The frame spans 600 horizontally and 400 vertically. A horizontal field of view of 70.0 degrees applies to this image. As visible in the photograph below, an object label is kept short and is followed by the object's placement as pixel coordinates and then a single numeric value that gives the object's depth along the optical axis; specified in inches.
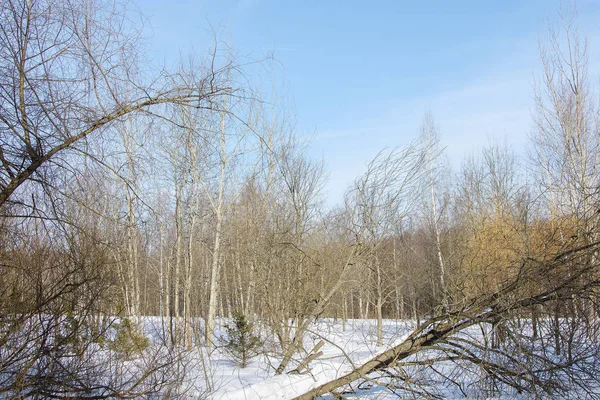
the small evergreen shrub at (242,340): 480.7
